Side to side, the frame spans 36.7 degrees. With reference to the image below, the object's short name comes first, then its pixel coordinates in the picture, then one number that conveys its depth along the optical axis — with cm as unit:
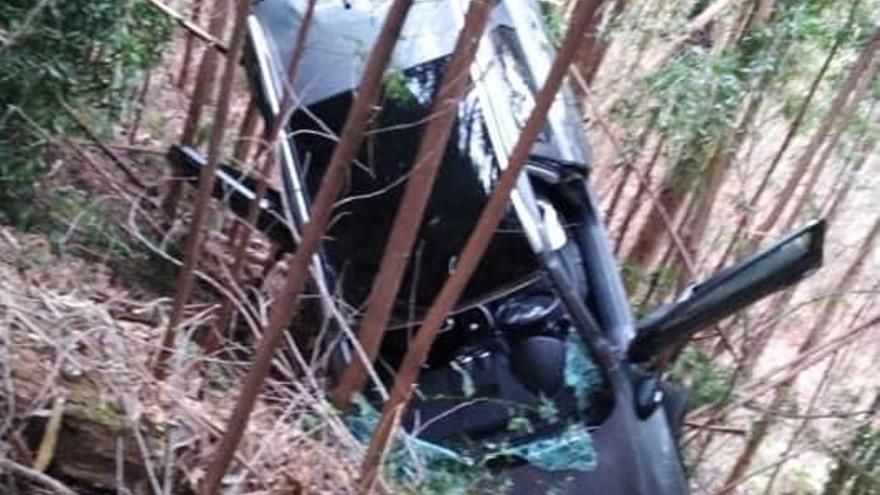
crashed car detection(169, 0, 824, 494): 456
